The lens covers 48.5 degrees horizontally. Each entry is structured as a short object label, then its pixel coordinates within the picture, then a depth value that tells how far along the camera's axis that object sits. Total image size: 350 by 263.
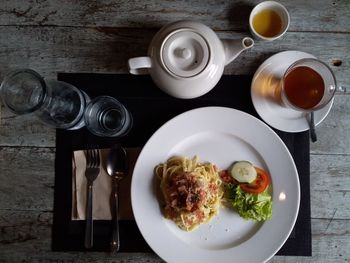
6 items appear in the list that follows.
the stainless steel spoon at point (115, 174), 1.17
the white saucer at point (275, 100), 1.18
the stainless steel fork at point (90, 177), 1.17
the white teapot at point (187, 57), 1.01
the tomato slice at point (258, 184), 1.15
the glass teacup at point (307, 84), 1.12
